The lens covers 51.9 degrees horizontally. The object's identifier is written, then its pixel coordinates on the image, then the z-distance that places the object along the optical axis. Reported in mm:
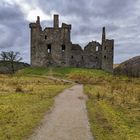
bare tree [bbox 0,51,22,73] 39222
